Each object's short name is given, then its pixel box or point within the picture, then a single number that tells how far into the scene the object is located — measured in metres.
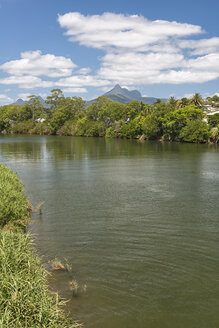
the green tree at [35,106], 168.76
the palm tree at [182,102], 105.89
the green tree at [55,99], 167.10
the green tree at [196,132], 85.56
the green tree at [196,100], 104.12
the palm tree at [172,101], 110.41
